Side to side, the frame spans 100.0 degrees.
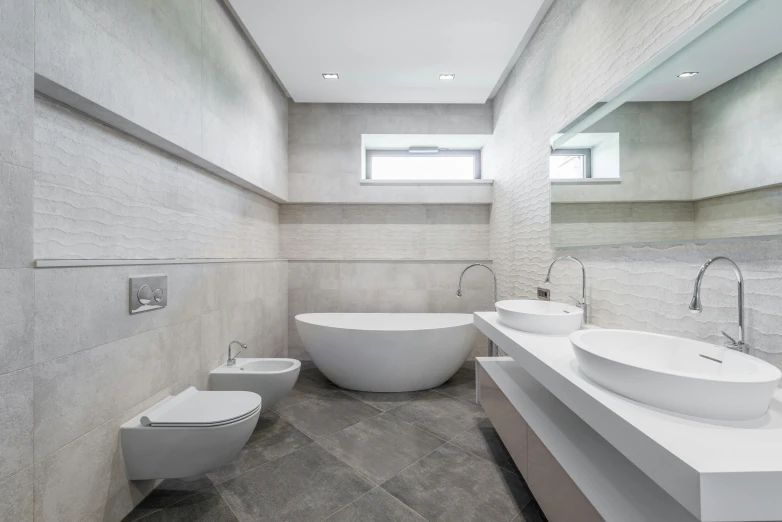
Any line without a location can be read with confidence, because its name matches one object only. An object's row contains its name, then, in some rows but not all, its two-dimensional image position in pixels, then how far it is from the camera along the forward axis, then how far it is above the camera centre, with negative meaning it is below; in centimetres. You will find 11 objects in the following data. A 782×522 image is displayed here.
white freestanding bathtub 253 -73
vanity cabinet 100 -78
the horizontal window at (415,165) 393 +115
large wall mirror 96 +43
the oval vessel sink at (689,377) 72 -30
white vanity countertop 57 -37
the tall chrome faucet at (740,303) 98 -13
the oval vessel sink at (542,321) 155 -29
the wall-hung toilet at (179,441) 142 -79
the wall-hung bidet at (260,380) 212 -78
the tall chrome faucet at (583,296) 182 -20
